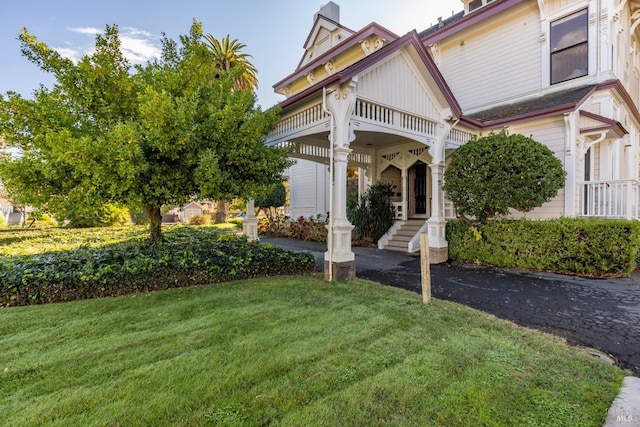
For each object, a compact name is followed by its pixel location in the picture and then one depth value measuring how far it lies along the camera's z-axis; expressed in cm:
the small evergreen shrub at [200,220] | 2334
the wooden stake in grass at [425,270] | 441
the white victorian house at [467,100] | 627
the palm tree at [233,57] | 2136
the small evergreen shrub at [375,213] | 1125
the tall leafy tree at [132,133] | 440
